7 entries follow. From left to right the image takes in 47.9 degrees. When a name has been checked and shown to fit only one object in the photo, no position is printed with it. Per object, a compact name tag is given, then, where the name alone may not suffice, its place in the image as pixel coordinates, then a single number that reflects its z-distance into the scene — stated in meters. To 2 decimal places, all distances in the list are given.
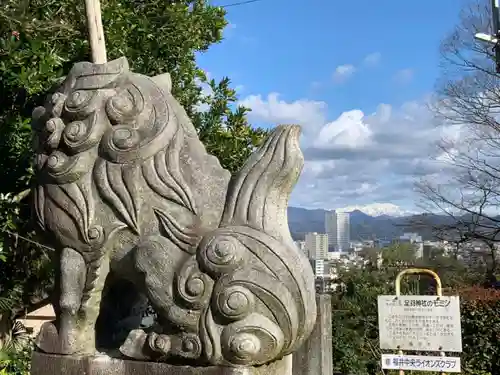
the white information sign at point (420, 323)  5.37
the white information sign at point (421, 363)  5.31
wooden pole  4.16
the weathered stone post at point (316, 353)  3.72
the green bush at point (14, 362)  5.21
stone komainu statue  2.52
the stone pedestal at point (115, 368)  2.55
